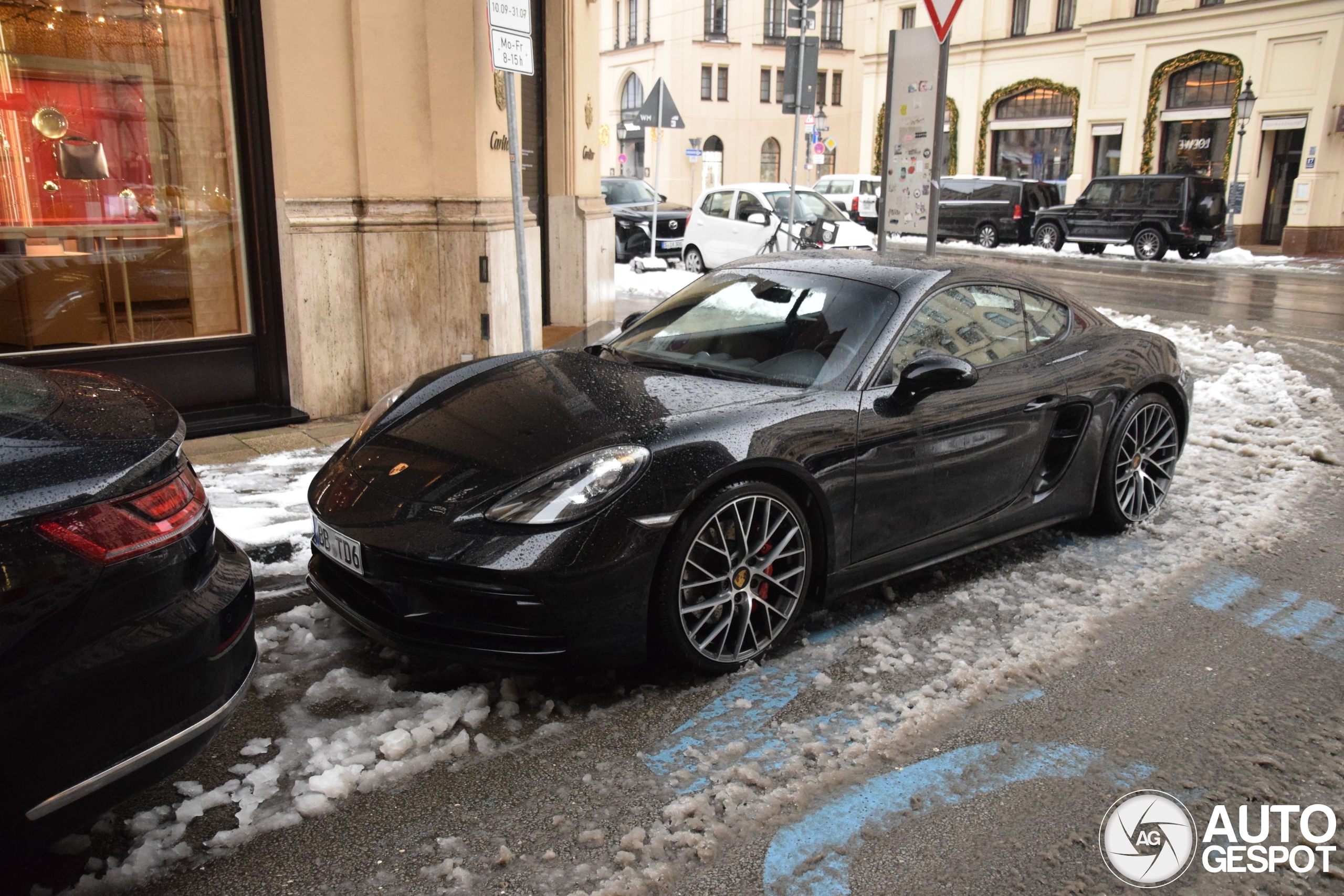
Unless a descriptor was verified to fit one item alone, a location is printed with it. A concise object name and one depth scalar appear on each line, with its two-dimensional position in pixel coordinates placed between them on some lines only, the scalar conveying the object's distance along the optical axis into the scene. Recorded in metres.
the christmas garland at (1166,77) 31.70
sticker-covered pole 7.89
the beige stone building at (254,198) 6.68
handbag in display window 6.76
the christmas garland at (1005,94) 37.53
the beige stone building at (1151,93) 28.62
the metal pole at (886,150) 8.57
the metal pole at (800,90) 14.41
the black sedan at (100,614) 2.10
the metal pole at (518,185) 6.02
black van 28.36
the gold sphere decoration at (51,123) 6.64
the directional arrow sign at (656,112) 16.27
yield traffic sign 7.60
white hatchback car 17.41
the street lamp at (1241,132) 28.70
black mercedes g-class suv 24.19
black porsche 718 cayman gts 3.24
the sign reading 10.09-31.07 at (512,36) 5.82
